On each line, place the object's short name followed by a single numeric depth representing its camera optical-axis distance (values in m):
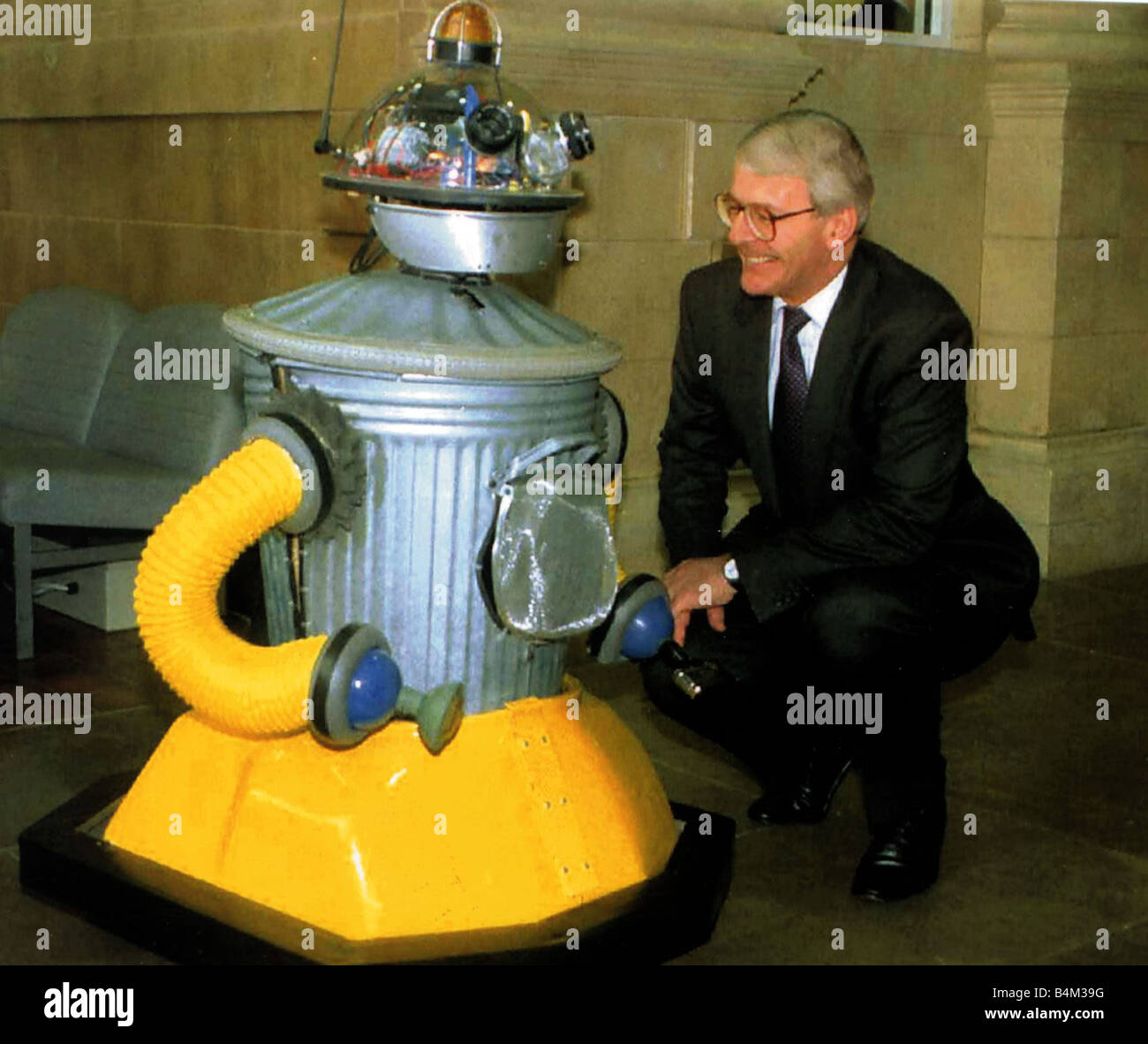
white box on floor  5.74
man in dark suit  3.81
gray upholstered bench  5.39
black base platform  3.28
